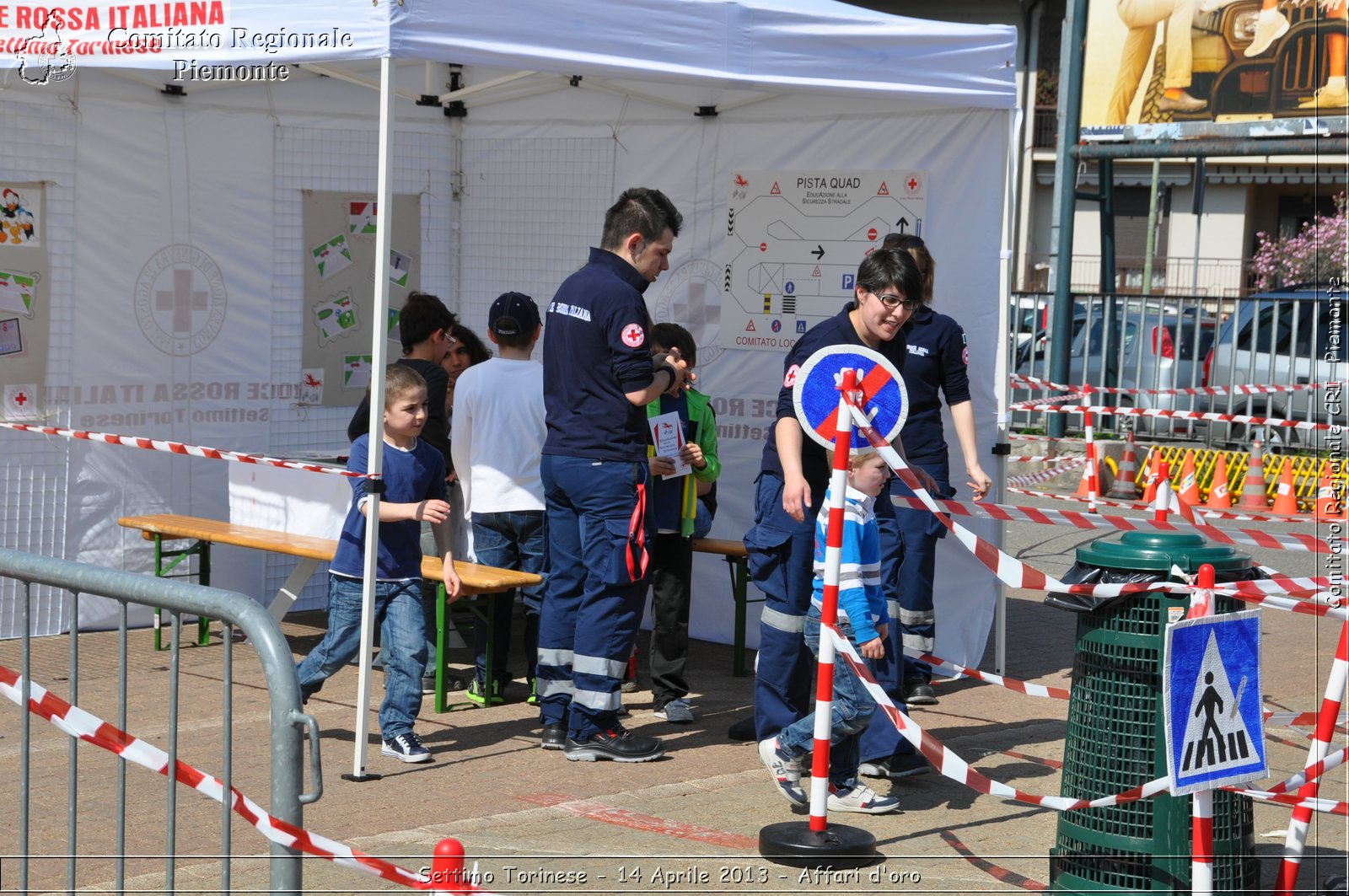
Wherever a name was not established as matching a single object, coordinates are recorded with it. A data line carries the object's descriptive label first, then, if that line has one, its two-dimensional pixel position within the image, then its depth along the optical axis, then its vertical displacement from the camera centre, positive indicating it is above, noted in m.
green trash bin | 4.20 -1.08
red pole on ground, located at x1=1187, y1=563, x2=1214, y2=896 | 4.00 -1.23
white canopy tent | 6.71 +0.85
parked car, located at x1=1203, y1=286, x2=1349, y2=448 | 16.23 +0.04
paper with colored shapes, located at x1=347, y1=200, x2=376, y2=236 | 9.00 +0.66
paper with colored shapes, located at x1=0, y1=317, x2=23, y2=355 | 7.73 -0.11
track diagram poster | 7.83 +0.56
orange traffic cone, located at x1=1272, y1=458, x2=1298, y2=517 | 13.89 -1.25
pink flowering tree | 29.77 +2.35
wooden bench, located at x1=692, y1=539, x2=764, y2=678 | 7.53 -1.19
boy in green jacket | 6.79 -0.96
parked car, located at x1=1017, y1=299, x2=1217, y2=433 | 17.22 +0.08
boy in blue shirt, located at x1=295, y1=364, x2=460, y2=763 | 5.87 -1.00
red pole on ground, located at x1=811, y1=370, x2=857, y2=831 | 4.61 -0.74
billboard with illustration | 16.41 +3.23
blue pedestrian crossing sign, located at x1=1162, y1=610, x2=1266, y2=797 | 3.84 -0.89
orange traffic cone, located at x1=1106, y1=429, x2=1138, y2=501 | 15.48 -1.28
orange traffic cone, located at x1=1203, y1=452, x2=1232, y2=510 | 14.56 -1.27
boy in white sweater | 6.79 -0.47
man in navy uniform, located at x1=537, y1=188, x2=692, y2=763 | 5.83 -0.46
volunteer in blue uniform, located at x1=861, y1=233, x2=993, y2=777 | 6.85 -0.38
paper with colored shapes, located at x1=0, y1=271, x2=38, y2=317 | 7.71 +0.12
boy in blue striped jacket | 4.94 -0.95
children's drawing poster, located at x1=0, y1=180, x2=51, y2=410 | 7.71 +0.10
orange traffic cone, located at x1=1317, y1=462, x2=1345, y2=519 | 9.77 -1.00
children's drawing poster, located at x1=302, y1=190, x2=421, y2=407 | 8.88 +0.28
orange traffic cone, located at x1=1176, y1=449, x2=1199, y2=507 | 14.41 -1.24
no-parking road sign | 4.98 -0.15
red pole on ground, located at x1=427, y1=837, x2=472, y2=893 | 2.62 -0.93
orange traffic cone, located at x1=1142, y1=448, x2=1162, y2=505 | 14.28 -1.20
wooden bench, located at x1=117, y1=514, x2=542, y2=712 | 6.62 -1.07
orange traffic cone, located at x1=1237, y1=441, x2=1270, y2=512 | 14.33 -1.20
